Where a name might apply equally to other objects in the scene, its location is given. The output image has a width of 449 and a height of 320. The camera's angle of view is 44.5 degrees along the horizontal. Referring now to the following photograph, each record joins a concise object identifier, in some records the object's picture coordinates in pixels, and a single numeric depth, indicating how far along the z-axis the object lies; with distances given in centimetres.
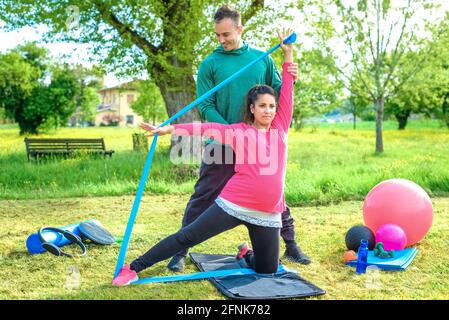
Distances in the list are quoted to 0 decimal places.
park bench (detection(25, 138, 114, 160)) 1344
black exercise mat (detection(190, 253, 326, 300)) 353
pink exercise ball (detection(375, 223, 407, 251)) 468
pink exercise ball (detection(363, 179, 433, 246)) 478
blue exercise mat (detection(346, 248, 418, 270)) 426
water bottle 419
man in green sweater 411
